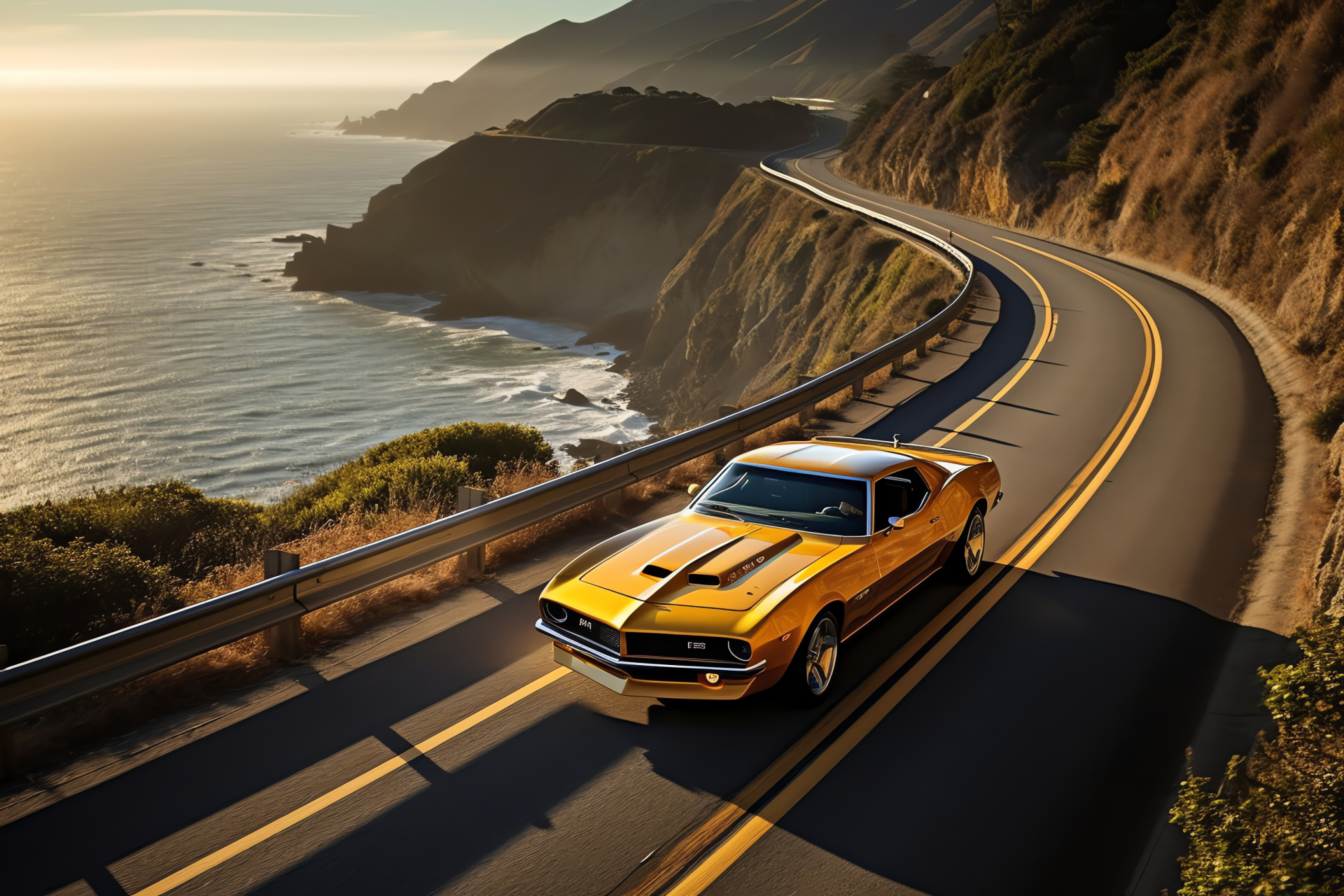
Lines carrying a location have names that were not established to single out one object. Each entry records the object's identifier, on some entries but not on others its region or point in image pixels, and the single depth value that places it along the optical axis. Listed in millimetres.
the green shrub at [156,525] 11586
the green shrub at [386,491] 12320
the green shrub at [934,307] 24734
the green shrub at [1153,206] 31625
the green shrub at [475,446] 15398
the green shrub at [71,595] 8664
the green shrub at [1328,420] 12586
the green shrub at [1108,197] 35656
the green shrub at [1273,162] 25094
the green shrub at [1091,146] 38656
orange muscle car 6082
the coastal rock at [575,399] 51781
